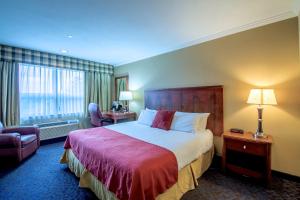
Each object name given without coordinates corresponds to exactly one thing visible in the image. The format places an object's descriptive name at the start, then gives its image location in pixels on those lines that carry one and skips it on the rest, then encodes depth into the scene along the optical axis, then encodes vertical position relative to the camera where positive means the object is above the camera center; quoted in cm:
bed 145 -65
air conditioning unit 387 -82
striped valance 338 +102
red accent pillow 288 -42
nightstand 204 -87
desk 412 -48
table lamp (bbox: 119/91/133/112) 451 +10
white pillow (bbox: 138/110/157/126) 330 -43
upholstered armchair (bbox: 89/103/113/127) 404 -51
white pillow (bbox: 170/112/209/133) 263 -44
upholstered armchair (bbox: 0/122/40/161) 264 -82
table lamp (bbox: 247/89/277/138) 209 -1
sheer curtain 371 +14
